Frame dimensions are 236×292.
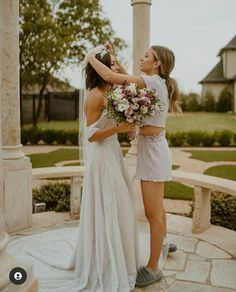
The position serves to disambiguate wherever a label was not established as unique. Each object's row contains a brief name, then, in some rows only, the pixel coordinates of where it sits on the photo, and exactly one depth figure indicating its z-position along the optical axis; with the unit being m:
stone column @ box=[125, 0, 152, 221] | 5.66
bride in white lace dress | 3.55
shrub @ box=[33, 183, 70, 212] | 6.62
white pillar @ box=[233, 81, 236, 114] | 38.45
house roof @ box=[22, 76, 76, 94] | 23.35
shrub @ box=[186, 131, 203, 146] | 17.88
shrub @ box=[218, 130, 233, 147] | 17.64
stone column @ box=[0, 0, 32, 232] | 4.93
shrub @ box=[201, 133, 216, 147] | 17.72
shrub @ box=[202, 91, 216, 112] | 40.19
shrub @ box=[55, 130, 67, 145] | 18.20
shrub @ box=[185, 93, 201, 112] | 41.44
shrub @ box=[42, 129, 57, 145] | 18.25
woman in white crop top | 3.61
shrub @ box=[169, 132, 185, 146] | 17.75
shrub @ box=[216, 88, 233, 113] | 39.12
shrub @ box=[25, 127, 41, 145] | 18.08
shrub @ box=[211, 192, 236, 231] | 5.85
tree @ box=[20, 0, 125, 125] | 17.23
